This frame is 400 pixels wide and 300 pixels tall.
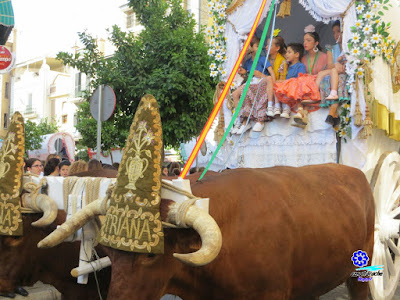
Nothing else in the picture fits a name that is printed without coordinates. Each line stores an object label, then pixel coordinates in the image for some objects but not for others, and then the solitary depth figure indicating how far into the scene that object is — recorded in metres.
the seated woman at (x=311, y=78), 5.77
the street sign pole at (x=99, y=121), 6.49
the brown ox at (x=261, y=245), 2.61
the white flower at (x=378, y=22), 5.36
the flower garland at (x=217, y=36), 6.89
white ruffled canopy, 5.54
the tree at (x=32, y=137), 26.62
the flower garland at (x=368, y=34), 5.35
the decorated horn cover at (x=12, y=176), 3.45
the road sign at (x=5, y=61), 11.15
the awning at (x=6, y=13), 11.31
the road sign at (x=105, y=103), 6.81
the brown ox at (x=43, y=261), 3.49
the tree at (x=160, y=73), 12.38
